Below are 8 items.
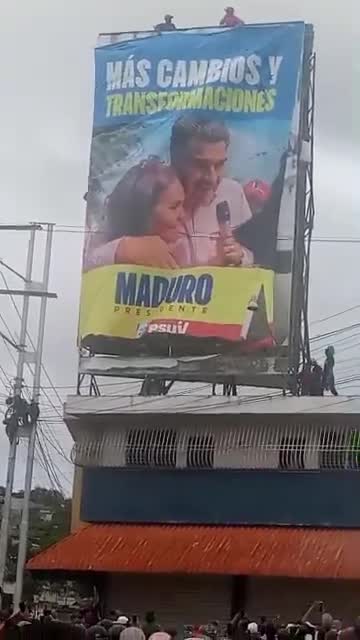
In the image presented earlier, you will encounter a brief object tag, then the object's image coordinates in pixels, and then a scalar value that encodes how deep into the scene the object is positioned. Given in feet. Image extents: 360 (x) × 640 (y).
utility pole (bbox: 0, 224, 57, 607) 96.32
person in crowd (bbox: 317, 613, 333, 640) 57.26
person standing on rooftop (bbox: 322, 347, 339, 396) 96.09
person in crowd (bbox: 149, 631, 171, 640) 53.72
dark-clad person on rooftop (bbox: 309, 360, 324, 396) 96.12
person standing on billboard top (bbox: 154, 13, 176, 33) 103.71
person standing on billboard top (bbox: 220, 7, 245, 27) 103.71
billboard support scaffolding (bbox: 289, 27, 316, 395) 94.38
